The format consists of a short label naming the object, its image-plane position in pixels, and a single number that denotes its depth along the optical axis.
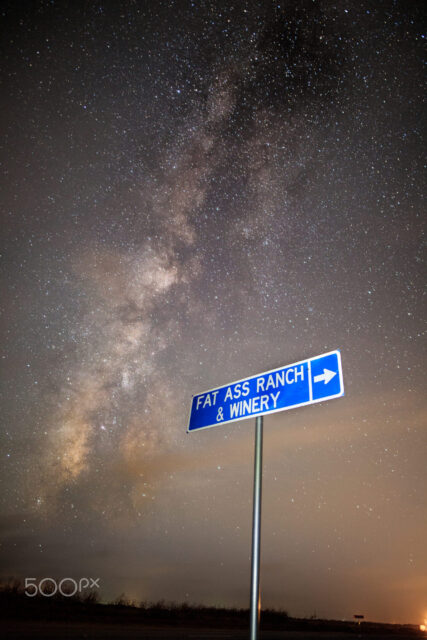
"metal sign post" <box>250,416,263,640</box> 3.76
